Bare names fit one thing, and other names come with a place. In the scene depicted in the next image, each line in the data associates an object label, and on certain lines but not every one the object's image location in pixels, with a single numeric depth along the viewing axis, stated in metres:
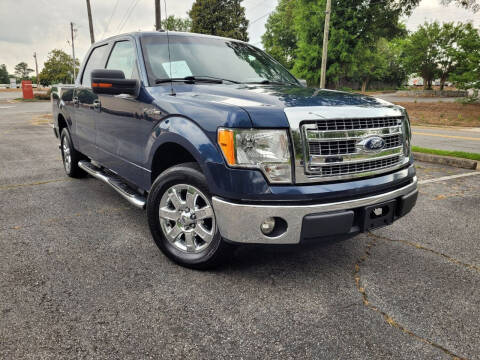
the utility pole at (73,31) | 58.30
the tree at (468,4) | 11.00
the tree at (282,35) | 54.19
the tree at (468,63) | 21.39
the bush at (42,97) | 35.44
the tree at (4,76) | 130.12
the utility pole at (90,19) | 33.09
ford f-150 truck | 2.27
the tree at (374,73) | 60.29
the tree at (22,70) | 146.71
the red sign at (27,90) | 35.16
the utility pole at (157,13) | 20.43
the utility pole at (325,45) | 20.15
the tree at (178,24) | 67.19
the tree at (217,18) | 49.50
